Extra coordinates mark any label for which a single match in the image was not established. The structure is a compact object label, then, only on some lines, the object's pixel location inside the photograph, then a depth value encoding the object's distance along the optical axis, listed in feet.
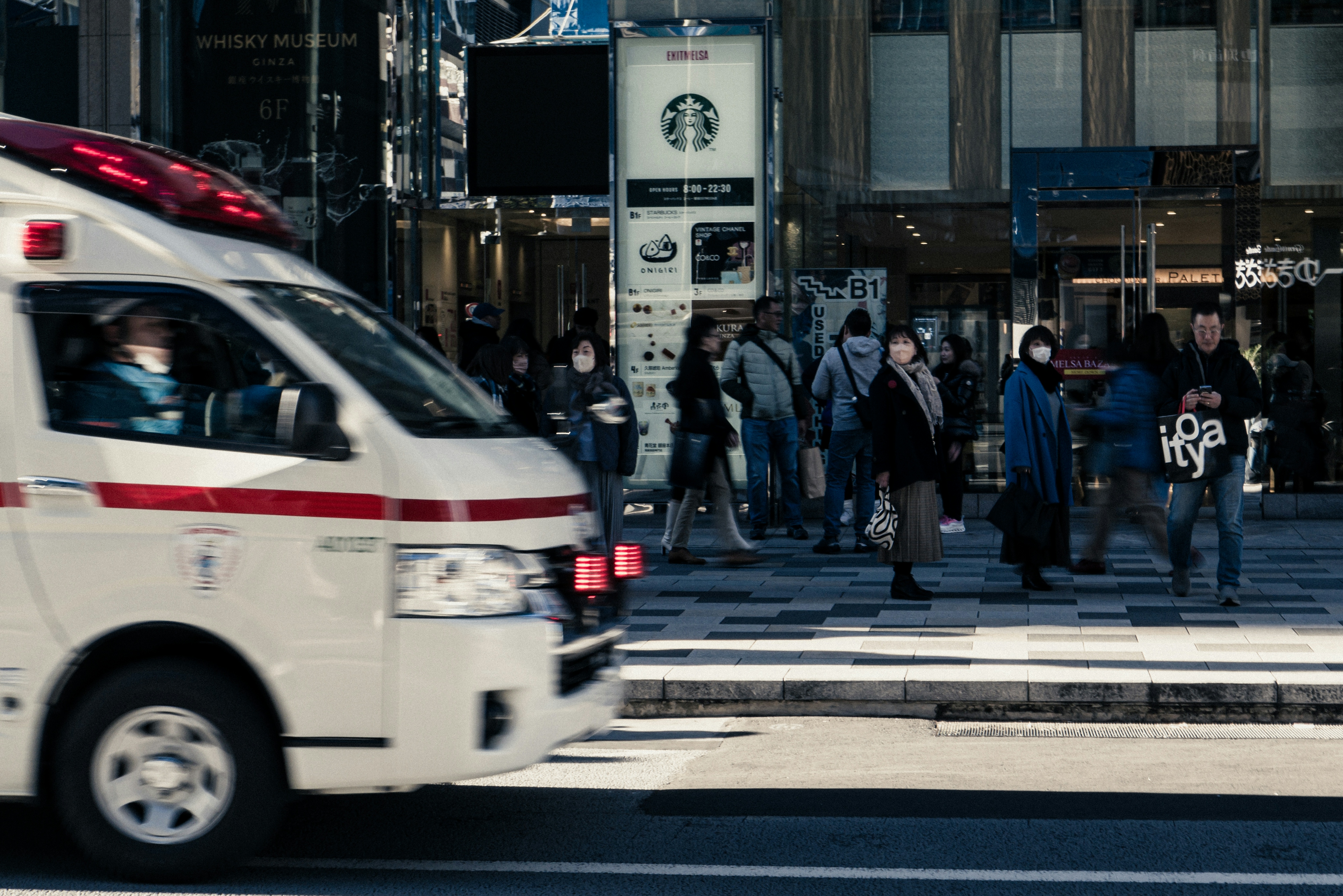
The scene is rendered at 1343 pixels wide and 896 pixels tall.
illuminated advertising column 48.24
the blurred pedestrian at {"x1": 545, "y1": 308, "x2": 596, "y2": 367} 47.50
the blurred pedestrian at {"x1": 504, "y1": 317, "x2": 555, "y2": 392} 44.73
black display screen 53.36
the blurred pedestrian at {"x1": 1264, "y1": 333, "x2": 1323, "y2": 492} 49.83
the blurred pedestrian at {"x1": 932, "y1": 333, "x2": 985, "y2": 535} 45.42
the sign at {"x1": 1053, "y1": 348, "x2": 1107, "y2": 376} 49.44
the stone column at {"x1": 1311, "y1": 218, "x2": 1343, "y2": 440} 49.85
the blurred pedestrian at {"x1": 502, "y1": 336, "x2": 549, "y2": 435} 39.09
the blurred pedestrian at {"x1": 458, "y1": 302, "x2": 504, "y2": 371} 44.24
